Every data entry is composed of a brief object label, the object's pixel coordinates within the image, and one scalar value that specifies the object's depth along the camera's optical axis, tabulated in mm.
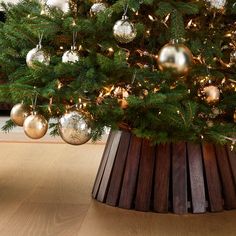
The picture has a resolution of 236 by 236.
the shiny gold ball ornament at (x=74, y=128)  1146
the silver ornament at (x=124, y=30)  1100
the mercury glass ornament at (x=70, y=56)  1207
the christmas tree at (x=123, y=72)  1139
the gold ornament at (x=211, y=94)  1254
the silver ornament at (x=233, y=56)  1278
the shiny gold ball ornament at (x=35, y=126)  1199
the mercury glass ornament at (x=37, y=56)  1227
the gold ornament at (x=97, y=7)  1210
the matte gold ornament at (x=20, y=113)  1283
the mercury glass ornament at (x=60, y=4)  1229
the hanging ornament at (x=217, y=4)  1162
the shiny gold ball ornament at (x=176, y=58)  1016
